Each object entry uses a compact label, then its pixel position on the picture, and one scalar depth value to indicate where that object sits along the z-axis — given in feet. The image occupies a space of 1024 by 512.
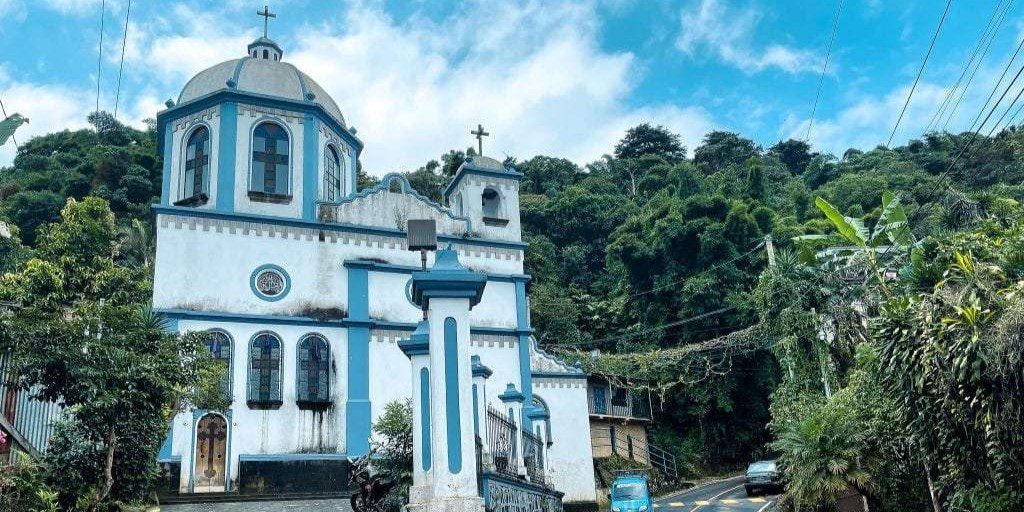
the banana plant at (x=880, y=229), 54.44
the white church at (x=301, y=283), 56.24
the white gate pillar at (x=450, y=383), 23.15
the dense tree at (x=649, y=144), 197.16
